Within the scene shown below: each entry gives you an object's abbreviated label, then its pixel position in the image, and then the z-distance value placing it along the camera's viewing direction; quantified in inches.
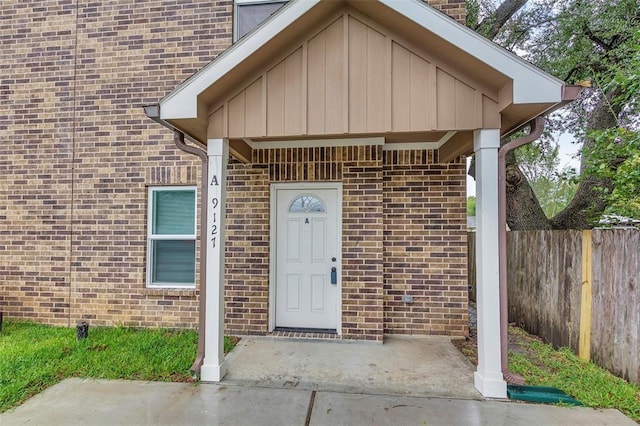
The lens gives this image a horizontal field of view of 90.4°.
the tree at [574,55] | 256.7
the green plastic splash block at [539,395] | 124.4
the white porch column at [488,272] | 129.8
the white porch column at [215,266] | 141.5
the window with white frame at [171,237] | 205.3
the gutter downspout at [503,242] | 131.3
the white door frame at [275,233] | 195.9
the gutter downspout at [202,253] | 142.9
